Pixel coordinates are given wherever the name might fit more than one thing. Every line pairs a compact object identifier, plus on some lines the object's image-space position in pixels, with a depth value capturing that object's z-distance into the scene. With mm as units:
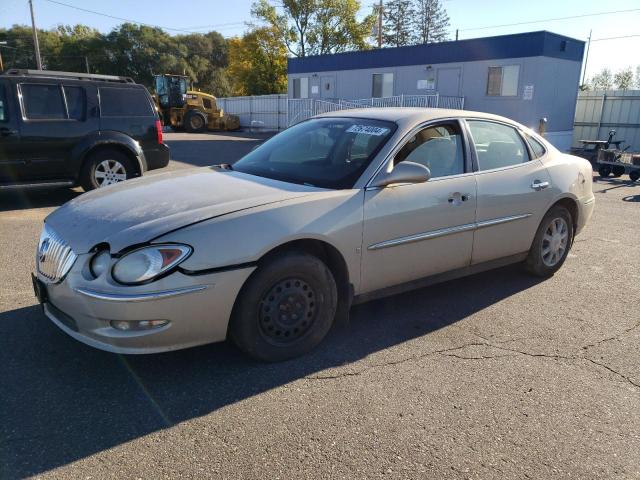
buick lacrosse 2804
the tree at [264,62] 48906
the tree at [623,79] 53725
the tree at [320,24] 49219
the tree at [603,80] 55844
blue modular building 18875
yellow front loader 29328
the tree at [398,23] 63438
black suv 7367
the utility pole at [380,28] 34812
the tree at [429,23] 63219
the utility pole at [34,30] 40125
